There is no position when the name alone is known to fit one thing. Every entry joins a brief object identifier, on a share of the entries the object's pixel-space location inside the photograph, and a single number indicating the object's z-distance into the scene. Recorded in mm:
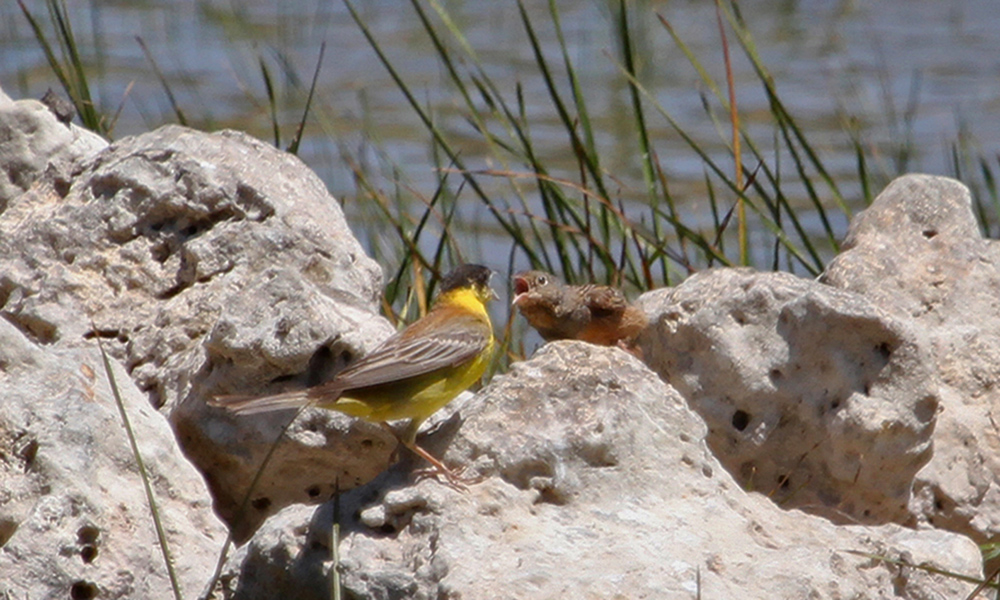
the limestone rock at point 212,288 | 7461
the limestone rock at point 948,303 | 8227
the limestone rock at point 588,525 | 6066
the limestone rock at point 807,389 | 7785
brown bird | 9359
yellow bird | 7166
